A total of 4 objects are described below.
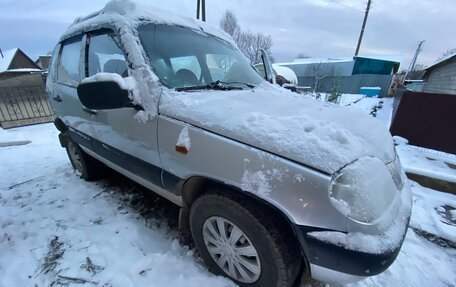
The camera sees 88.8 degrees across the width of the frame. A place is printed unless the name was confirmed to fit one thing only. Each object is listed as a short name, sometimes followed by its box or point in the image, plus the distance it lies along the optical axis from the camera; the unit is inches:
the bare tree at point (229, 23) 1210.5
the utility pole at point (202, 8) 585.7
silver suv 47.2
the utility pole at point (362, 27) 911.5
